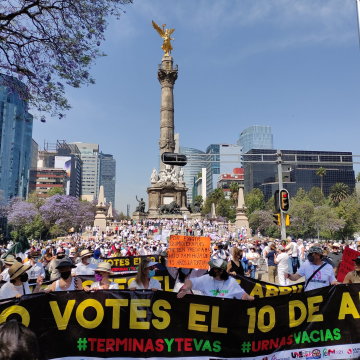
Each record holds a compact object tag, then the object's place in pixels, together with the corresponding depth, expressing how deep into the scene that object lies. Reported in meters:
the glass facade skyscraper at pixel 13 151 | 101.75
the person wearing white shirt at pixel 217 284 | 5.11
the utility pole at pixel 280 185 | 13.62
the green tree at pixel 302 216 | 64.44
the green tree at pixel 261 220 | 78.06
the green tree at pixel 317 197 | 89.44
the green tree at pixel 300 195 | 80.42
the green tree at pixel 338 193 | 85.62
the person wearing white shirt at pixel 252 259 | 14.86
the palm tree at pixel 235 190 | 97.31
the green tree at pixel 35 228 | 62.78
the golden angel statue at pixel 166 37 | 64.88
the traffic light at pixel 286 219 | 14.41
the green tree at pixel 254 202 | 95.94
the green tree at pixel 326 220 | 60.31
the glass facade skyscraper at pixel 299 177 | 128.50
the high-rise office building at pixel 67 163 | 169.38
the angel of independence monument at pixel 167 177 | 52.84
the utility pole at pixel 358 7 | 12.47
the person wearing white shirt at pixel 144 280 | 5.31
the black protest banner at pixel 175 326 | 4.70
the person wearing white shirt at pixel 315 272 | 6.12
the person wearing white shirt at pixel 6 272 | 6.63
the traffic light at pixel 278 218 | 14.31
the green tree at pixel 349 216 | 64.12
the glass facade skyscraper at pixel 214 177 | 189.88
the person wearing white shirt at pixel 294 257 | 13.80
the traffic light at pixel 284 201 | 13.89
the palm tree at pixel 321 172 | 98.89
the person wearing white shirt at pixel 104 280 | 5.30
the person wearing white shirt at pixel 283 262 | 10.96
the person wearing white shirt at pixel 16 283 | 4.96
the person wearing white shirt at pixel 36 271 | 8.44
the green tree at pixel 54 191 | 102.56
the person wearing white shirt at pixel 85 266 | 7.93
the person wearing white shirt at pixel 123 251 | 19.59
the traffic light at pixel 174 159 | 15.99
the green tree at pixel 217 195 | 99.81
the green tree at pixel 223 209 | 94.75
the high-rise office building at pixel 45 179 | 141.12
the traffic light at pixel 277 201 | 14.11
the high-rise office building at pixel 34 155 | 156.38
